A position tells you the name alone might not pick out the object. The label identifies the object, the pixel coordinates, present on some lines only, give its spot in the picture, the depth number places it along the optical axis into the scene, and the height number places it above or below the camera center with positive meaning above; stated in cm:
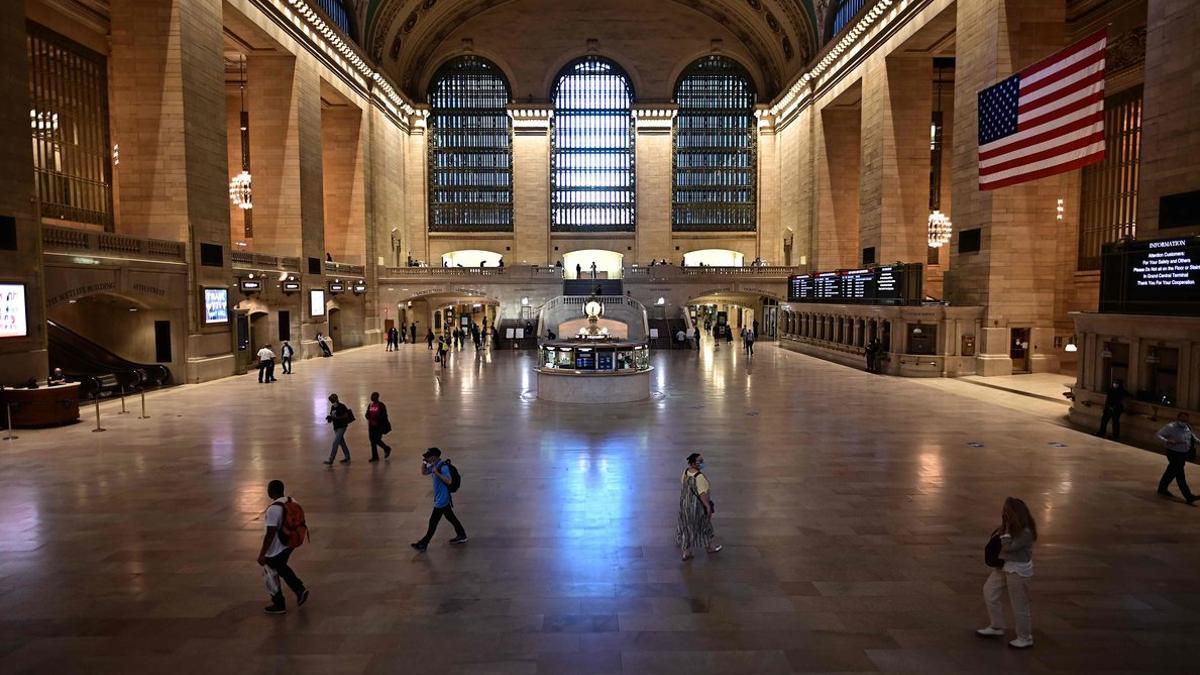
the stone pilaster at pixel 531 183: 4825 +892
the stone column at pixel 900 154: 2900 +664
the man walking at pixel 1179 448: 894 -186
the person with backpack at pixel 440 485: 730 -192
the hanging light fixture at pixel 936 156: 3559 +802
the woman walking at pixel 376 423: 1132 -195
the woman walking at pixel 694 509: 699 -210
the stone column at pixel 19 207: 1488 +226
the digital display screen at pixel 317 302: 3003 +24
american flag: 1508 +467
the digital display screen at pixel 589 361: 1705 -136
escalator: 1791 -167
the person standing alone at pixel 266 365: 2107 -182
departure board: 2316 +85
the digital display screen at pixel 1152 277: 1223 +59
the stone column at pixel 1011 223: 2098 +272
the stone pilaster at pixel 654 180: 4856 +922
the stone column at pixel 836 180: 3731 +705
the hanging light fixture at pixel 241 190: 2798 +495
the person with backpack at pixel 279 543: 590 -207
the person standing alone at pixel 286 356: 2388 -171
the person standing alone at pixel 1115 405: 1284 -186
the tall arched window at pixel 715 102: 4916 +1505
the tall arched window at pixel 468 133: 4906 +1281
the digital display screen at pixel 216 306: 2182 +5
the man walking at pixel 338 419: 1094 -180
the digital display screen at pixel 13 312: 1455 -10
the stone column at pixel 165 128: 2069 +560
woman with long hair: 523 -195
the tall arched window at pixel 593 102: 4912 +1502
